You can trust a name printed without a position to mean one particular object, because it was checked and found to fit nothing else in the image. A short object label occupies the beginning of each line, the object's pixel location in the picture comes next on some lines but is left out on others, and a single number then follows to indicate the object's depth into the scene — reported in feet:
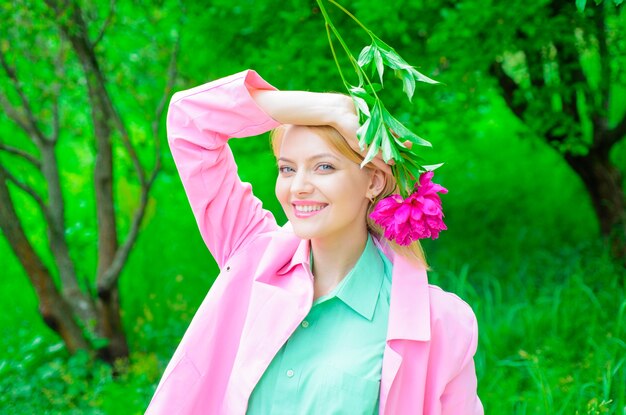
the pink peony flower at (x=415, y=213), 5.83
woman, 5.94
